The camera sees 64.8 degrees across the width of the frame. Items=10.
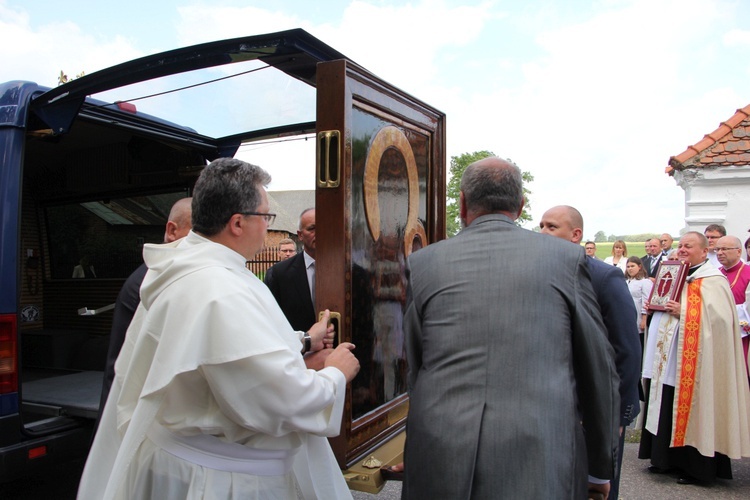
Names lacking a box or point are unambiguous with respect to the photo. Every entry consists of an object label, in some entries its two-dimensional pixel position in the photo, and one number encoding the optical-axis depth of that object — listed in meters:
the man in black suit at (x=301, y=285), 3.76
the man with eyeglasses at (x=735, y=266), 5.91
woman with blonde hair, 9.77
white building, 8.64
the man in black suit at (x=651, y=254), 9.68
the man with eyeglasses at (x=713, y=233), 6.69
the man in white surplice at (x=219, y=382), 1.68
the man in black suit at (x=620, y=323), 2.95
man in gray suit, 1.82
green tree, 32.81
